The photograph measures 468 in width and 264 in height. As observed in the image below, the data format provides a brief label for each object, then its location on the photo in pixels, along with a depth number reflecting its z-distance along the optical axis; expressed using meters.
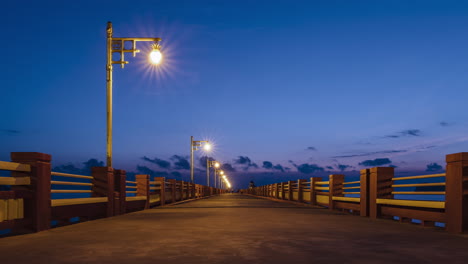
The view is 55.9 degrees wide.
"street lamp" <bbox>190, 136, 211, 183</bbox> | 37.47
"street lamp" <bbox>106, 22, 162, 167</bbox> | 13.91
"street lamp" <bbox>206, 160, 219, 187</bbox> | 55.66
